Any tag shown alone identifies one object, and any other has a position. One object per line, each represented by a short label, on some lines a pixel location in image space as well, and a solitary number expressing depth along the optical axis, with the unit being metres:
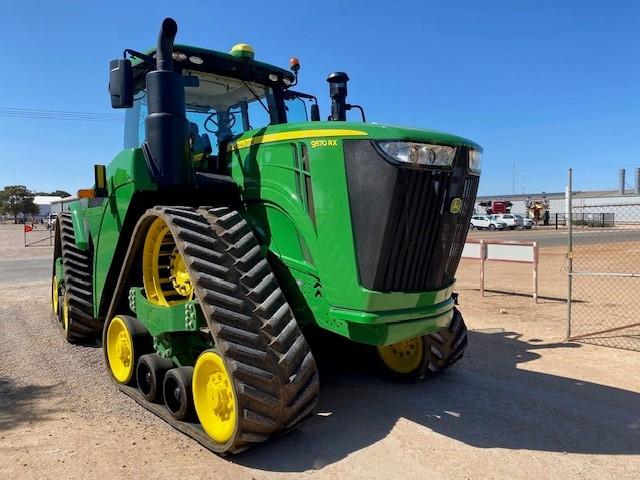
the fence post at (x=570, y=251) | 6.78
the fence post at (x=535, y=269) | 9.66
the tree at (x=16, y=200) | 82.19
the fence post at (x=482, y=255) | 10.76
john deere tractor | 3.40
